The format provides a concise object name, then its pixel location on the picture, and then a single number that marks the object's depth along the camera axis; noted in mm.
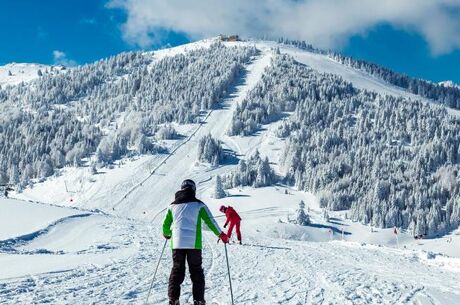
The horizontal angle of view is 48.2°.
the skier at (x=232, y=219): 25347
